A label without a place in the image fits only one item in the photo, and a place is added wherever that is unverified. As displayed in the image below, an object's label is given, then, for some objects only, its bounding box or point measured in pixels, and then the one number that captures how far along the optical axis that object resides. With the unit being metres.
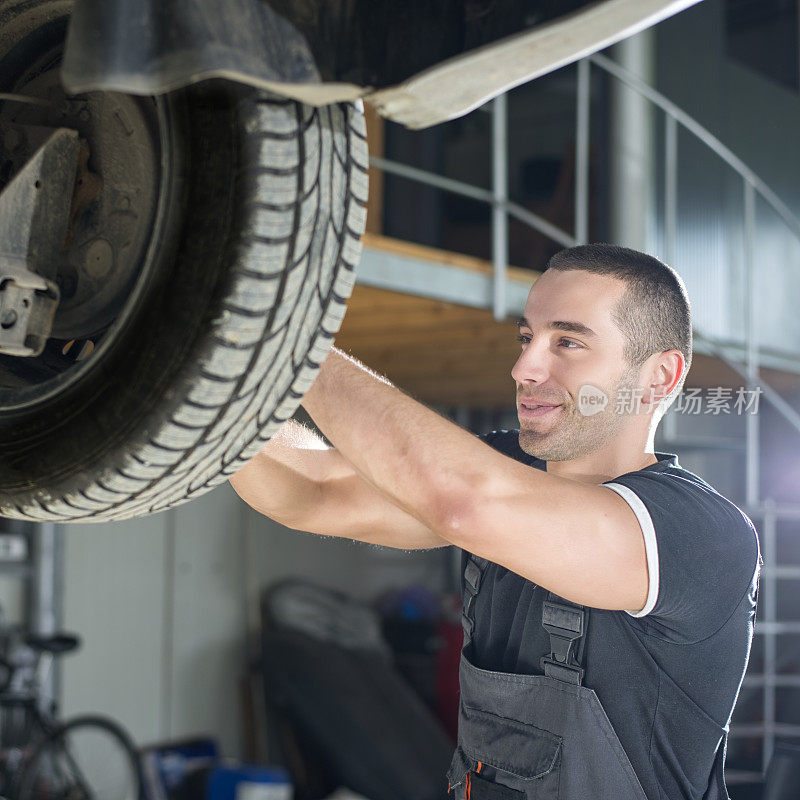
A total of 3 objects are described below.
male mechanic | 1.08
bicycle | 4.14
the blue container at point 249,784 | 4.62
